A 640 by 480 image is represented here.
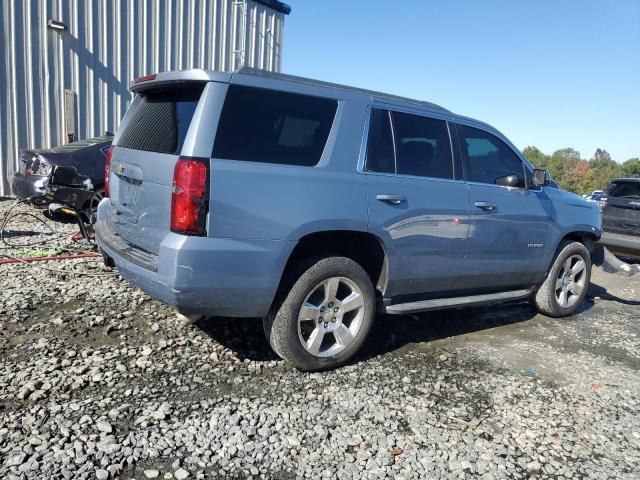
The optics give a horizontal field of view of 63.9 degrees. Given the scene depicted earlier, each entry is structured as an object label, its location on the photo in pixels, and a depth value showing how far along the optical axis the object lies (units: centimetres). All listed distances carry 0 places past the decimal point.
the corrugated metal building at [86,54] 1053
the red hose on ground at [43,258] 560
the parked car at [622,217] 843
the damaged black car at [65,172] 704
